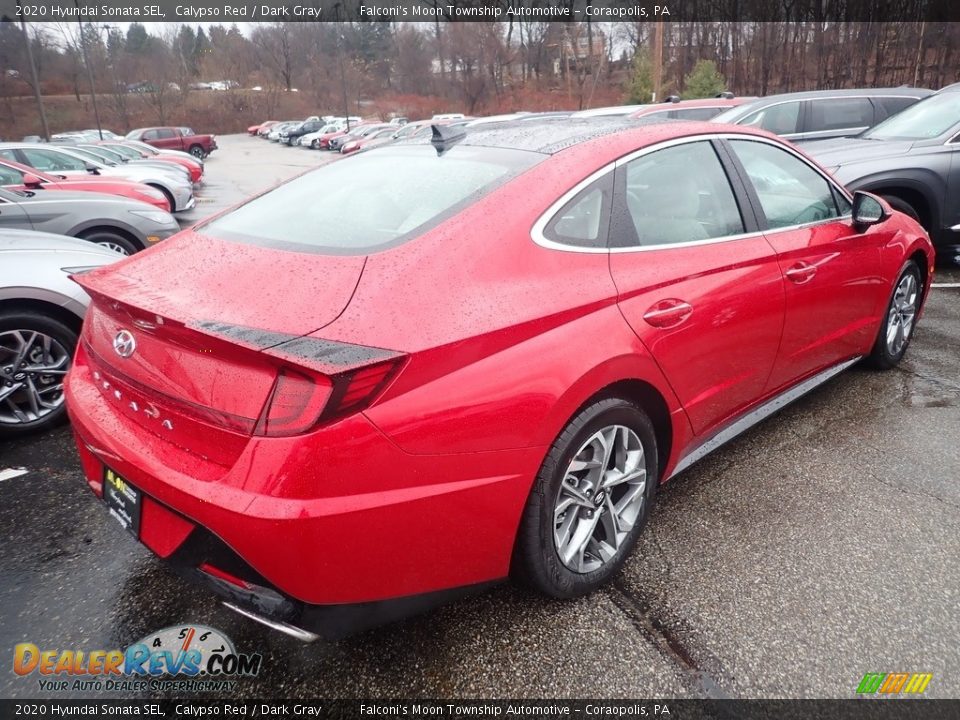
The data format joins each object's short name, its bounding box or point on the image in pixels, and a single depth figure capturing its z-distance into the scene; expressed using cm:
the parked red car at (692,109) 1065
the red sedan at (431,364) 160
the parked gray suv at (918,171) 627
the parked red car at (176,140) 3662
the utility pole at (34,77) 2398
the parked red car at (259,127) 5662
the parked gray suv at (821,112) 914
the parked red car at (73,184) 754
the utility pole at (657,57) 2274
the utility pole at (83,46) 3570
